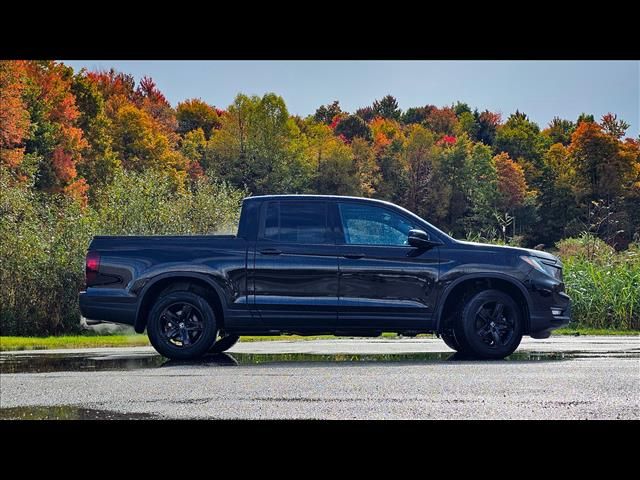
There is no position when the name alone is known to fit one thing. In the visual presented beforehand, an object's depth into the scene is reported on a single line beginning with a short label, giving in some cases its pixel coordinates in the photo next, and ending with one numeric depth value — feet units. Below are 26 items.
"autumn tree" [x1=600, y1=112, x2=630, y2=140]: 143.74
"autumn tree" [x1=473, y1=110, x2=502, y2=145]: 229.66
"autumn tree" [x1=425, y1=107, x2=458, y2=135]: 234.99
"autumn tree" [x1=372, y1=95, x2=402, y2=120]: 262.67
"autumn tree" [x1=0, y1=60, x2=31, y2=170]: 114.21
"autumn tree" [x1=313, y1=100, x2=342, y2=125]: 244.83
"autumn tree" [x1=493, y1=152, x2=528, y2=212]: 164.76
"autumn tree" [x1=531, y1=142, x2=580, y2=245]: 136.54
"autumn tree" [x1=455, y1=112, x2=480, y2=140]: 229.45
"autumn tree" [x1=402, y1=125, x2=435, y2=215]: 188.75
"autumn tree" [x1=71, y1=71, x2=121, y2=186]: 153.07
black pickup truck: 35.29
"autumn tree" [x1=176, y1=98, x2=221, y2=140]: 211.41
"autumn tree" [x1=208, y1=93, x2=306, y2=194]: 170.81
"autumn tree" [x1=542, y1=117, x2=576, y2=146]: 197.16
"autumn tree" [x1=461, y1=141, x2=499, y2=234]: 172.55
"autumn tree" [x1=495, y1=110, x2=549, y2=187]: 184.65
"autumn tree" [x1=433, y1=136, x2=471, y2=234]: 179.52
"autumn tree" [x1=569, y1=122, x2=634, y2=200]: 125.41
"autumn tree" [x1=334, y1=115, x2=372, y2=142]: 221.46
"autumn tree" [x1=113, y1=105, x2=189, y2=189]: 167.02
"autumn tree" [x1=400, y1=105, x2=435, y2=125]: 249.34
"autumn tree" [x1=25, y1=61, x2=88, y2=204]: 136.05
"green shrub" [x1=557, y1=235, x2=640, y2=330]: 64.49
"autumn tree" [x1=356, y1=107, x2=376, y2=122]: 264.58
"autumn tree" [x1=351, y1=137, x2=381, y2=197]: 184.34
